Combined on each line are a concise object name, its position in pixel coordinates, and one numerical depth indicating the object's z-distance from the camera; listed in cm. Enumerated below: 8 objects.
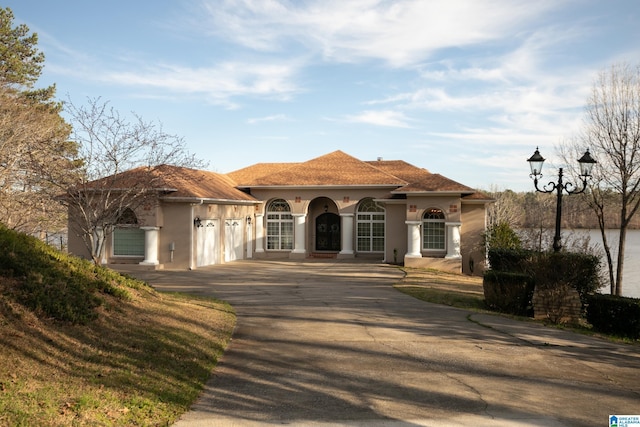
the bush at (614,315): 1214
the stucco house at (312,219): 2344
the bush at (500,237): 2532
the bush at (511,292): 1416
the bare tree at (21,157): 2041
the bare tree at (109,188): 1443
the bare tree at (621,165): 2331
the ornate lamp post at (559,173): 1455
